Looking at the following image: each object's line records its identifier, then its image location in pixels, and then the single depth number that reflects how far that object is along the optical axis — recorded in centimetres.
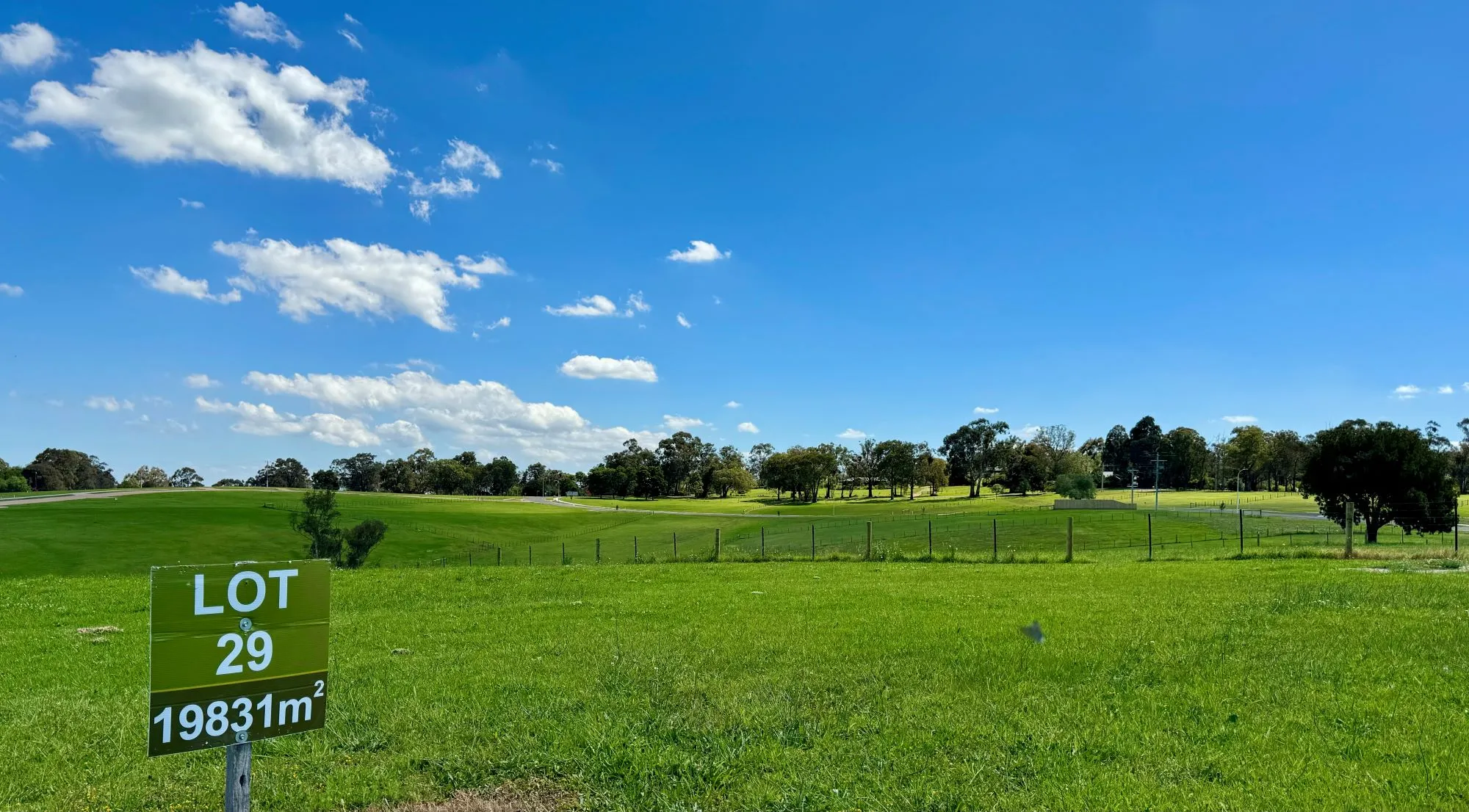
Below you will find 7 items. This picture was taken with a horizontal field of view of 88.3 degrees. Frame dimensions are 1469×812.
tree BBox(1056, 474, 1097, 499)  9031
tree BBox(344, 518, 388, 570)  4162
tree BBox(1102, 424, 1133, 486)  15688
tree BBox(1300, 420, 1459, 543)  3609
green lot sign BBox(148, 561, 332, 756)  405
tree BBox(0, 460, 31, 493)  12810
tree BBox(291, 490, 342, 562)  3969
